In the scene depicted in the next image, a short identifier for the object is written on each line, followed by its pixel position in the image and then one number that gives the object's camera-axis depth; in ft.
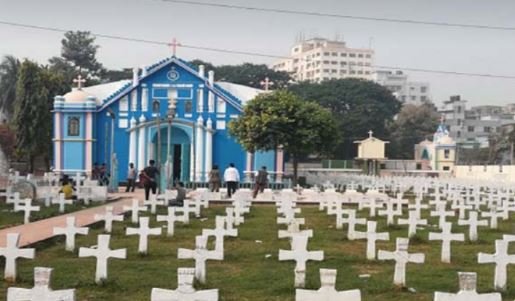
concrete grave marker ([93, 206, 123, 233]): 48.42
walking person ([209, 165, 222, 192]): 93.20
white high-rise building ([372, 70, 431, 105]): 502.79
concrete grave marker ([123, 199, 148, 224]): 55.29
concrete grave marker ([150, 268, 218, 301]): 18.71
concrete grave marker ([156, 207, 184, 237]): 47.21
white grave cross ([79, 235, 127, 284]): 29.55
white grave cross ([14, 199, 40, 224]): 53.88
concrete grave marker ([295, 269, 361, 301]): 19.47
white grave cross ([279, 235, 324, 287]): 29.25
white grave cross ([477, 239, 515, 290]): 29.74
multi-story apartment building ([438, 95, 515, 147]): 392.47
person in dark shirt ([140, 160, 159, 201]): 78.74
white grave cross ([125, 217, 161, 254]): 38.32
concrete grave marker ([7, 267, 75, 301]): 19.01
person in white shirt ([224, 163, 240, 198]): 88.53
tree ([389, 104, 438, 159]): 277.23
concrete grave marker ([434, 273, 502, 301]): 19.11
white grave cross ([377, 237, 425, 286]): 29.68
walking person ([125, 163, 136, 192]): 108.27
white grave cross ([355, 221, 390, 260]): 37.16
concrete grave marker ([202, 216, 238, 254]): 34.56
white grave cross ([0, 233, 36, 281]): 30.22
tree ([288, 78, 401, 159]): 271.84
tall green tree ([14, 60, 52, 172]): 163.22
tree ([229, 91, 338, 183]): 112.57
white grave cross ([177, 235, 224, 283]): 29.81
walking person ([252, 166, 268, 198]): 92.15
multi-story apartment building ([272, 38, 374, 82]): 498.69
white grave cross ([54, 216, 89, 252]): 38.88
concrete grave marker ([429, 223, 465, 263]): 37.94
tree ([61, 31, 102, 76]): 261.03
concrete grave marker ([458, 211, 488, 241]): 47.11
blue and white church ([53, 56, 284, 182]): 131.75
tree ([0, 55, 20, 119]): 208.23
